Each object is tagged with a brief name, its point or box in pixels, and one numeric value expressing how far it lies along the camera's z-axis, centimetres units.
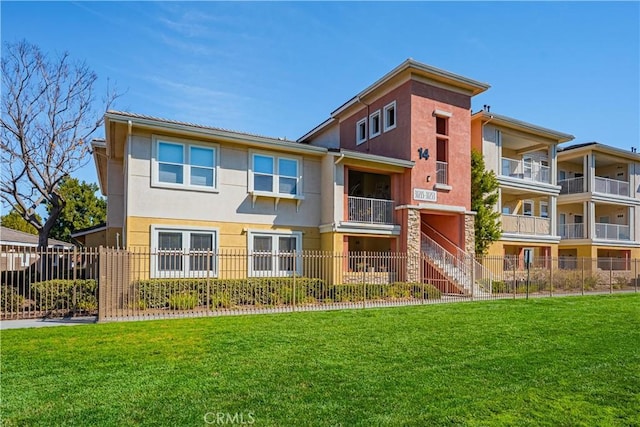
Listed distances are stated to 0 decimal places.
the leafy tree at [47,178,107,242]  4188
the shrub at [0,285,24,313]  1211
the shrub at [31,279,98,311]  1271
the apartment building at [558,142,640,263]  2981
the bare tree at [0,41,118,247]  2184
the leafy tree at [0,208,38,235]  4446
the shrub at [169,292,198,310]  1359
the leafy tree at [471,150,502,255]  2294
